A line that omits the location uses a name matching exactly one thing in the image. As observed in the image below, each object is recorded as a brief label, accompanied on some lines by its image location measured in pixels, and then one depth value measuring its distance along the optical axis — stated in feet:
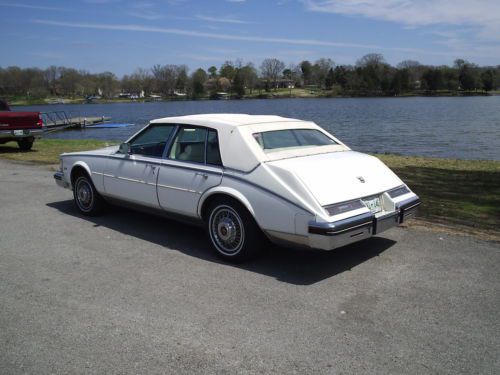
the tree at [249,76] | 536.21
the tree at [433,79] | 431.84
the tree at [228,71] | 605.56
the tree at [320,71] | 557.17
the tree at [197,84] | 508.12
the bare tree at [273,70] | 588.99
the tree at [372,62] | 502.38
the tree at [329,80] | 517.14
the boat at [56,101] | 446.93
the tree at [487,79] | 425.89
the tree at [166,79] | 524.40
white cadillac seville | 15.37
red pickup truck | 53.42
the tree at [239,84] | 514.68
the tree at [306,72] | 606.96
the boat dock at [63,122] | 141.81
